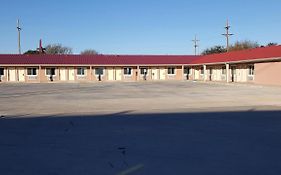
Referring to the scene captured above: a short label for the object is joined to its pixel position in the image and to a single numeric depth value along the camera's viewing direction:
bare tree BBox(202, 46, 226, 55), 58.43
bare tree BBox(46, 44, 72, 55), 66.67
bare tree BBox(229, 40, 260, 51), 54.26
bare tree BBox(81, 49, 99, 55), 71.30
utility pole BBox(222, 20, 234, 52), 41.06
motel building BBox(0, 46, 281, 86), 32.06
